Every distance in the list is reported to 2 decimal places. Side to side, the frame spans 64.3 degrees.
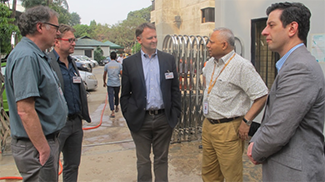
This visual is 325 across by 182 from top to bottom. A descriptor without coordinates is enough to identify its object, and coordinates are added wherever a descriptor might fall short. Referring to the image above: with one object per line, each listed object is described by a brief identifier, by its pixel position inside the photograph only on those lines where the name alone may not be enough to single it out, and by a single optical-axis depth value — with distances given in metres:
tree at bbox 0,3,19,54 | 6.03
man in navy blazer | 2.95
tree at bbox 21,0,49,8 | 28.05
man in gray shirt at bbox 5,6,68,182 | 1.87
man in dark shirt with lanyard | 2.85
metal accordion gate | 5.06
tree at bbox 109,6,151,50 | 76.69
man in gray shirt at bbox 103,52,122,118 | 8.04
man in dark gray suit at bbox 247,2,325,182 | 1.49
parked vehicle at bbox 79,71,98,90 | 12.85
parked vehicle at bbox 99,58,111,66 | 40.28
